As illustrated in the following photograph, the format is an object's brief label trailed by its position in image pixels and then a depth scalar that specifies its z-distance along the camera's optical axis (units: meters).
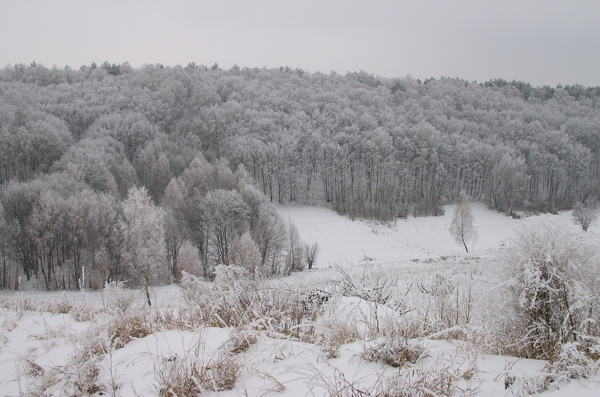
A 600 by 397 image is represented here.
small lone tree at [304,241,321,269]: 36.91
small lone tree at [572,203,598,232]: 47.27
